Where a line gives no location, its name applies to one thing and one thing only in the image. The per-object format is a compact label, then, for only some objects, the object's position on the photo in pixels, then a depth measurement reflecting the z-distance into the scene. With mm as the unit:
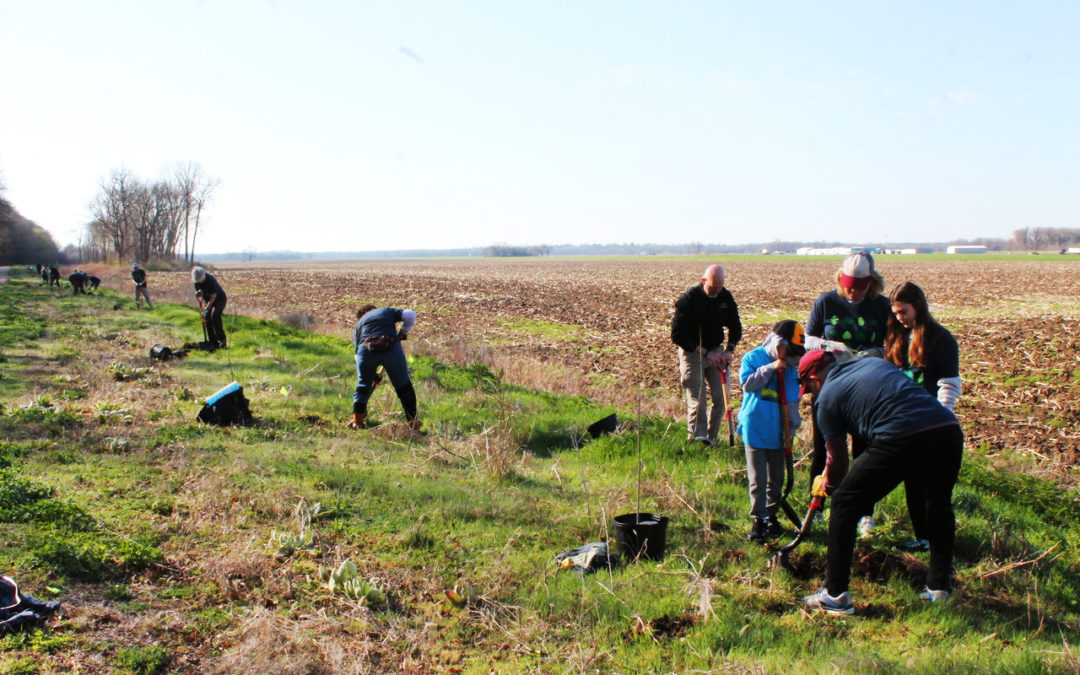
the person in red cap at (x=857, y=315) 5637
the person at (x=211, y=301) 14241
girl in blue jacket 5113
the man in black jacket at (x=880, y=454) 3979
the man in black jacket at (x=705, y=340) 7551
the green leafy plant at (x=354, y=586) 4617
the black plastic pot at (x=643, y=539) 5199
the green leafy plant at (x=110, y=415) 8711
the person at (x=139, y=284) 24122
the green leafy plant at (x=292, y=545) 5312
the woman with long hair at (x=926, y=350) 5070
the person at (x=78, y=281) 31367
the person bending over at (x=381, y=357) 8758
